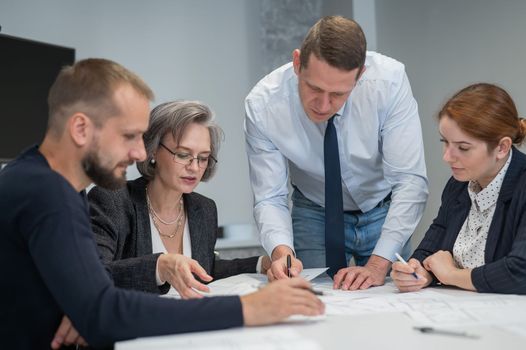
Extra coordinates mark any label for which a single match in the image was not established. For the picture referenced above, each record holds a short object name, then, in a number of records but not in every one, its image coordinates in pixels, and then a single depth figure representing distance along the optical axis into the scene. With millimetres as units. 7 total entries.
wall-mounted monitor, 3604
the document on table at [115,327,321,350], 1226
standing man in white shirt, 2211
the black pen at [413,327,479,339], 1325
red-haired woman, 1948
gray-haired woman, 2170
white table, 1254
